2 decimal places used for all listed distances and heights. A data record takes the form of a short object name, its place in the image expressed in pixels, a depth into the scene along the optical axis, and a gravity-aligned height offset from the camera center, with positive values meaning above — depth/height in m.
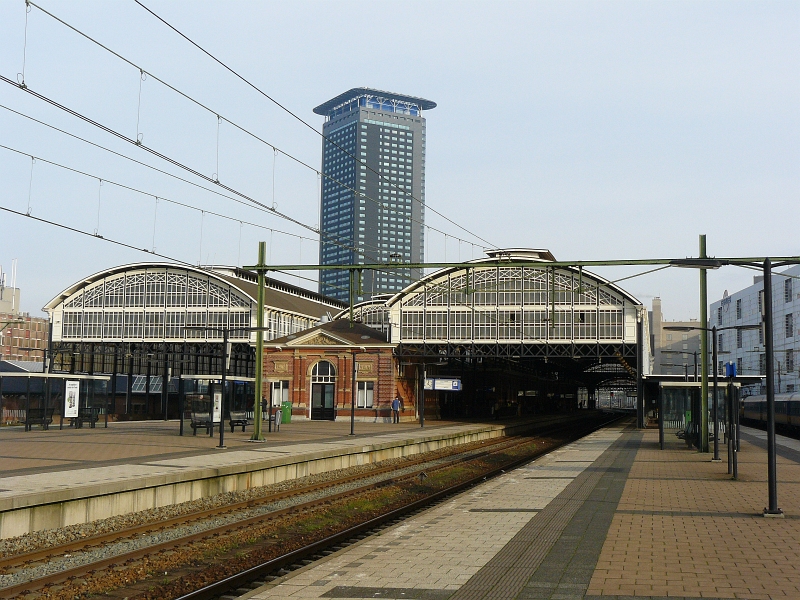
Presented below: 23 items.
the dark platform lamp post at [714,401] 23.48 -0.60
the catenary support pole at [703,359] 26.49 +0.72
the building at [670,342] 137.00 +6.54
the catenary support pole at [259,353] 28.98 +0.74
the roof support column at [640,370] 53.81 +0.63
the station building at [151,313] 62.09 +4.47
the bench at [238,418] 35.81 -1.89
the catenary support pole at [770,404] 14.27 -0.39
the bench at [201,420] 32.41 -1.79
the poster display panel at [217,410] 32.53 -1.41
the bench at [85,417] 35.12 -1.90
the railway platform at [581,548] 9.13 -2.30
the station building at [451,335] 55.03 +2.87
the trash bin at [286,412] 47.44 -2.12
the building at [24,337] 132.50 +5.58
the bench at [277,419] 38.59 -2.03
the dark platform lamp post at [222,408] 25.50 -1.08
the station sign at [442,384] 47.13 -0.39
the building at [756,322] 79.88 +5.99
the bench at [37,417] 33.40 -1.88
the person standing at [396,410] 52.12 -2.09
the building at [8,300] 124.62 +10.86
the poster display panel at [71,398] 34.06 -1.08
